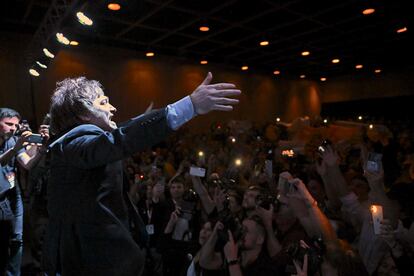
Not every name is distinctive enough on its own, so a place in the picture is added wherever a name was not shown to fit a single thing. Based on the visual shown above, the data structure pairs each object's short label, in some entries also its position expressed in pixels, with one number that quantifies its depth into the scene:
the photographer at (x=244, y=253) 2.07
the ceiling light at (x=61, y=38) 5.44
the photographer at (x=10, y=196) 2.65
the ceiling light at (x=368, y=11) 6.21
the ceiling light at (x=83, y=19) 5.05
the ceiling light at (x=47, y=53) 5.91
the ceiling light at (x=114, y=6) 5.68
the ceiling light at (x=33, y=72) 6.62
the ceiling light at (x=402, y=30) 7.49
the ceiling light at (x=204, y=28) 7.01
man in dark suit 1.07
